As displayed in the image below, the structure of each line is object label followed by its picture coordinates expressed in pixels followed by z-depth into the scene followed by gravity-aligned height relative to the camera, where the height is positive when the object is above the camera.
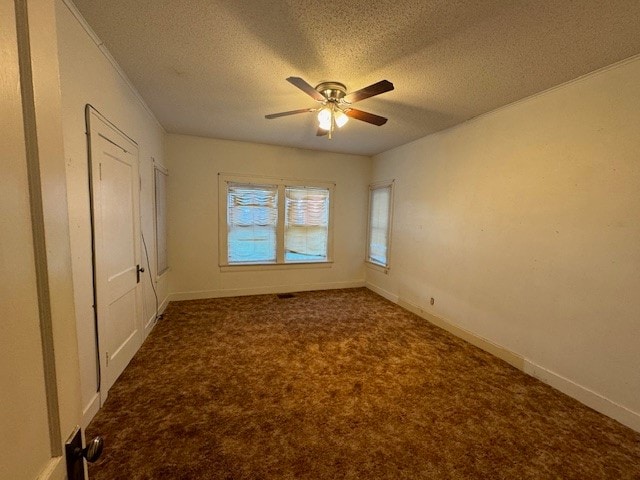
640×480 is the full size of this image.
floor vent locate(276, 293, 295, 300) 4.70 -1.44
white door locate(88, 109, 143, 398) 2.02 -0.32
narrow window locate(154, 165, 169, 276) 3.61 -0.11
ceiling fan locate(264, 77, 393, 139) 2.27 +0.96
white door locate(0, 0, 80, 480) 0.46 -0.10
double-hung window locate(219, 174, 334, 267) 4.58 -0.16
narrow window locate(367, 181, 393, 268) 4.81 -0.14
